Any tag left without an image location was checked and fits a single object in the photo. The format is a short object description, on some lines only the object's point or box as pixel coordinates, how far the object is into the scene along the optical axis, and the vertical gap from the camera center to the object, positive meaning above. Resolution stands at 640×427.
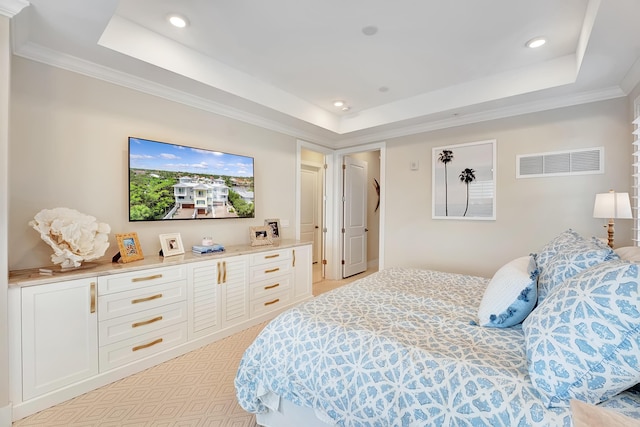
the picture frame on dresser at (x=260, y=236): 3.48 -0.29
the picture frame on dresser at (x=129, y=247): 2.35 -0.28
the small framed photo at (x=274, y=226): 3.85 -0.19
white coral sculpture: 1.95 -0.15
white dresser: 1.79 -0.81
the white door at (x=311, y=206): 5.52 +0.11
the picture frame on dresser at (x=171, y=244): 2.67 -0.30
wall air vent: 2.88 +0.51
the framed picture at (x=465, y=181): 3.45 +0.38
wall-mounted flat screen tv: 2.60 +0.31
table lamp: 2.33 +0.03
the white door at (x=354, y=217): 5.07 -0.10
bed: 0.96 -0.62
